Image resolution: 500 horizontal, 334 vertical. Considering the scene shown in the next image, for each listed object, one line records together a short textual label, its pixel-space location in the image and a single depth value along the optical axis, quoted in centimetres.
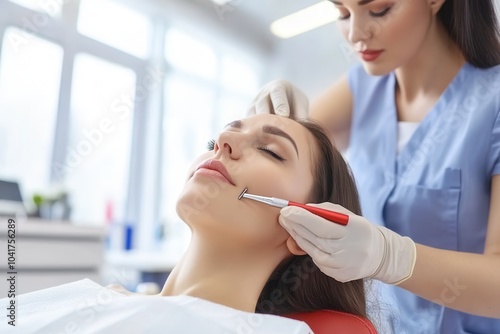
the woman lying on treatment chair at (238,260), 79
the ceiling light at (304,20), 344
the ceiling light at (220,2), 349
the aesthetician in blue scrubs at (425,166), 90
